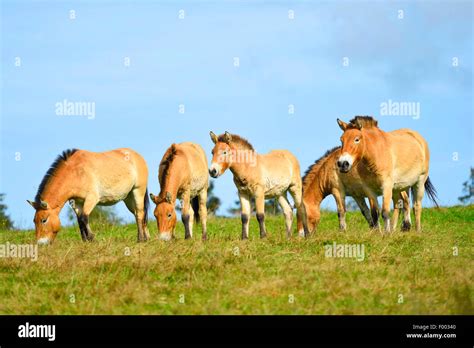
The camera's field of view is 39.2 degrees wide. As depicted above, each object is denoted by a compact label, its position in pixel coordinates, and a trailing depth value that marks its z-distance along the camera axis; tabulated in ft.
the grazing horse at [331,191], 56.08
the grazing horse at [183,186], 46.98
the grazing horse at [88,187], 48.32
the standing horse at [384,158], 49.03
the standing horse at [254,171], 48.98
